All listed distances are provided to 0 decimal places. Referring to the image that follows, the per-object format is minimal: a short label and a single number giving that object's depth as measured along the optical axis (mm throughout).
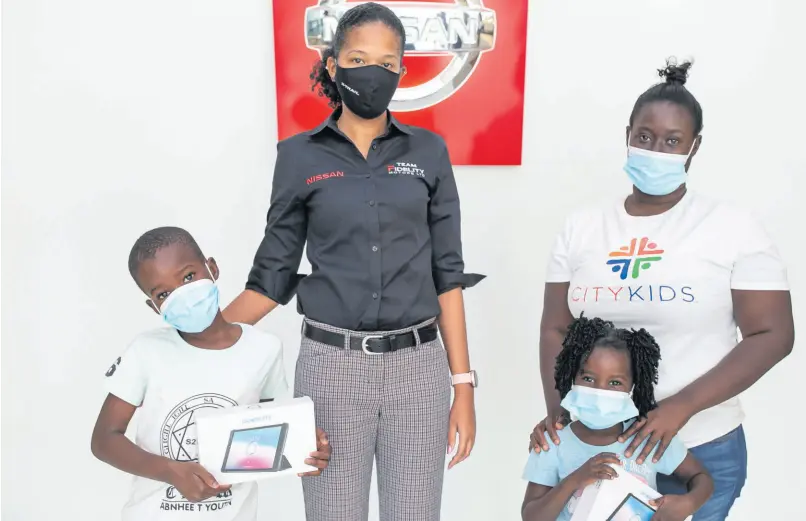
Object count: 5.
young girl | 1392
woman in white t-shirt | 1451
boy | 1380
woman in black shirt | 1526
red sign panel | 2355
